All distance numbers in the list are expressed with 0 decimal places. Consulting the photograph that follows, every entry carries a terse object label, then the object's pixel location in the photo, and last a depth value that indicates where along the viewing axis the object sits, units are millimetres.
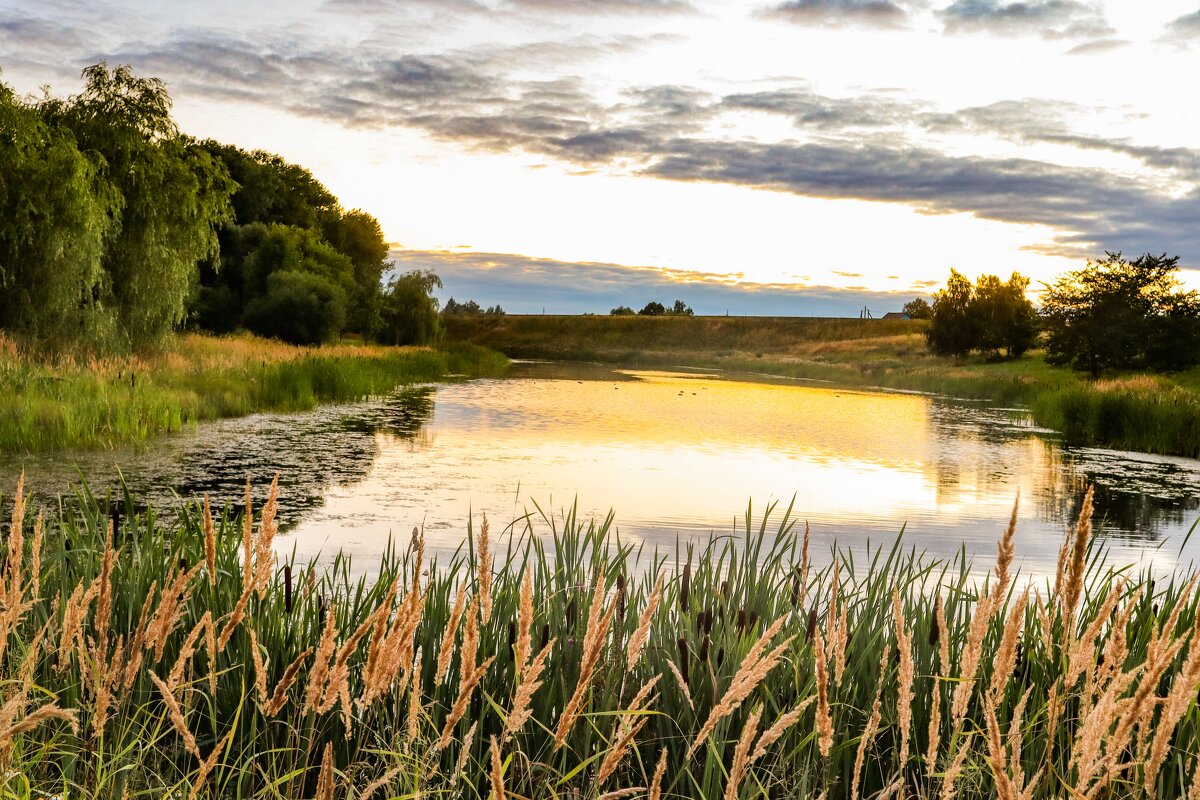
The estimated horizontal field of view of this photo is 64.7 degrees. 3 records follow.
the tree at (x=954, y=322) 49062
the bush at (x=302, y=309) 37000
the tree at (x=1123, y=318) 31766
